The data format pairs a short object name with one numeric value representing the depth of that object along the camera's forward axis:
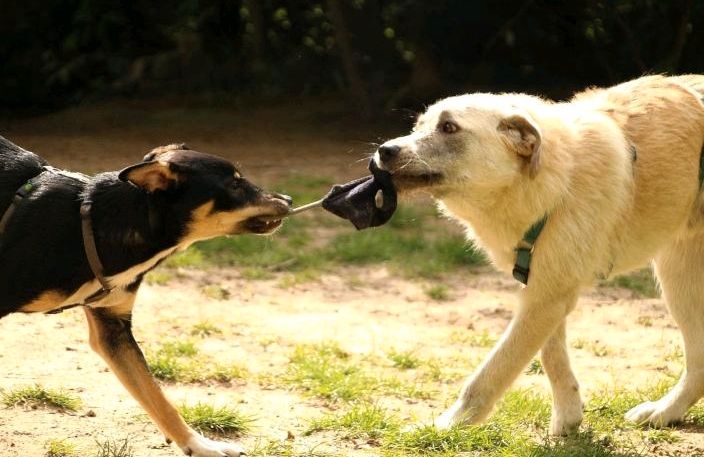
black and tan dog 8.84
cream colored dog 9.46
